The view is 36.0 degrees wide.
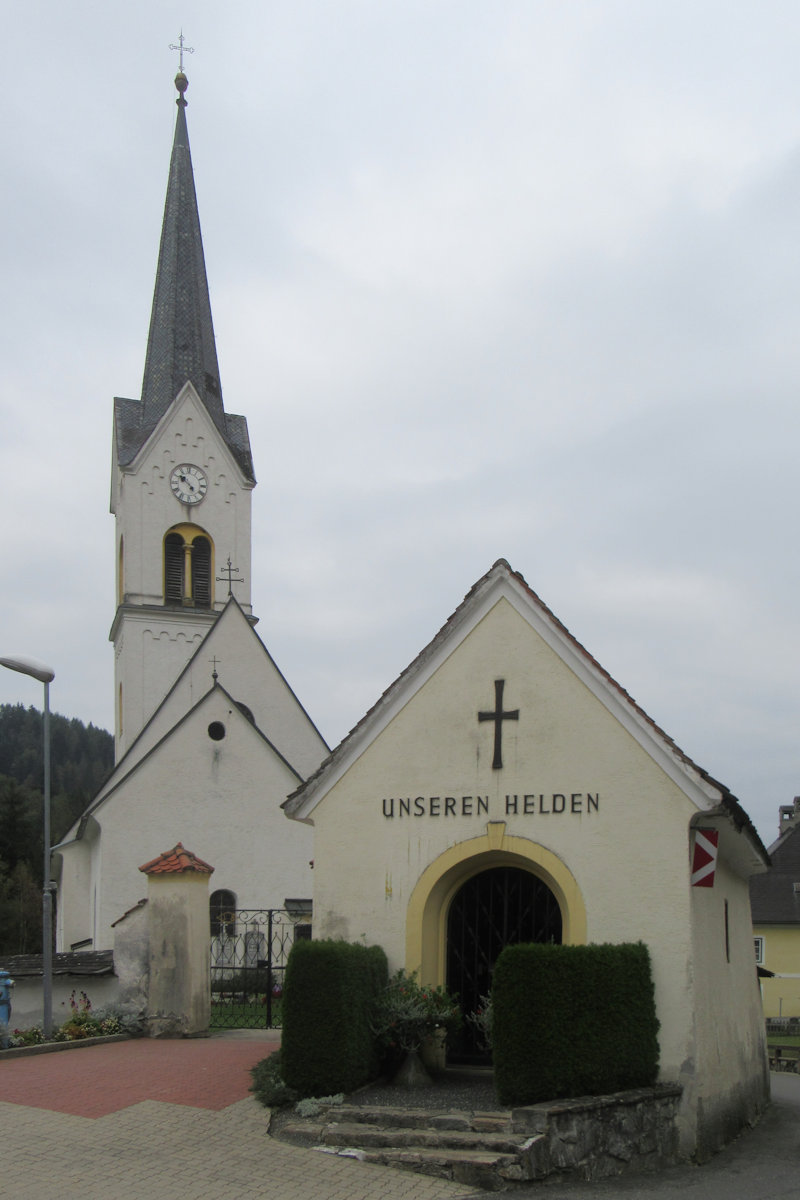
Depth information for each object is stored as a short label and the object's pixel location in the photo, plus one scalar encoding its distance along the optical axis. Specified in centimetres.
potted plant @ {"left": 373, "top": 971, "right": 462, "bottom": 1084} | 1190
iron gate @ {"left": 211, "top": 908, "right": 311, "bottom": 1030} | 1798
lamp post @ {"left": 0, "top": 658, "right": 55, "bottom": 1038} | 1522
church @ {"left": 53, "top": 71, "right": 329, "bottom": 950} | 2938
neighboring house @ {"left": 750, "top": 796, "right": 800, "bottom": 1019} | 4206
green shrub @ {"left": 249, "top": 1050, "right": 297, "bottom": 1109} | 1120
